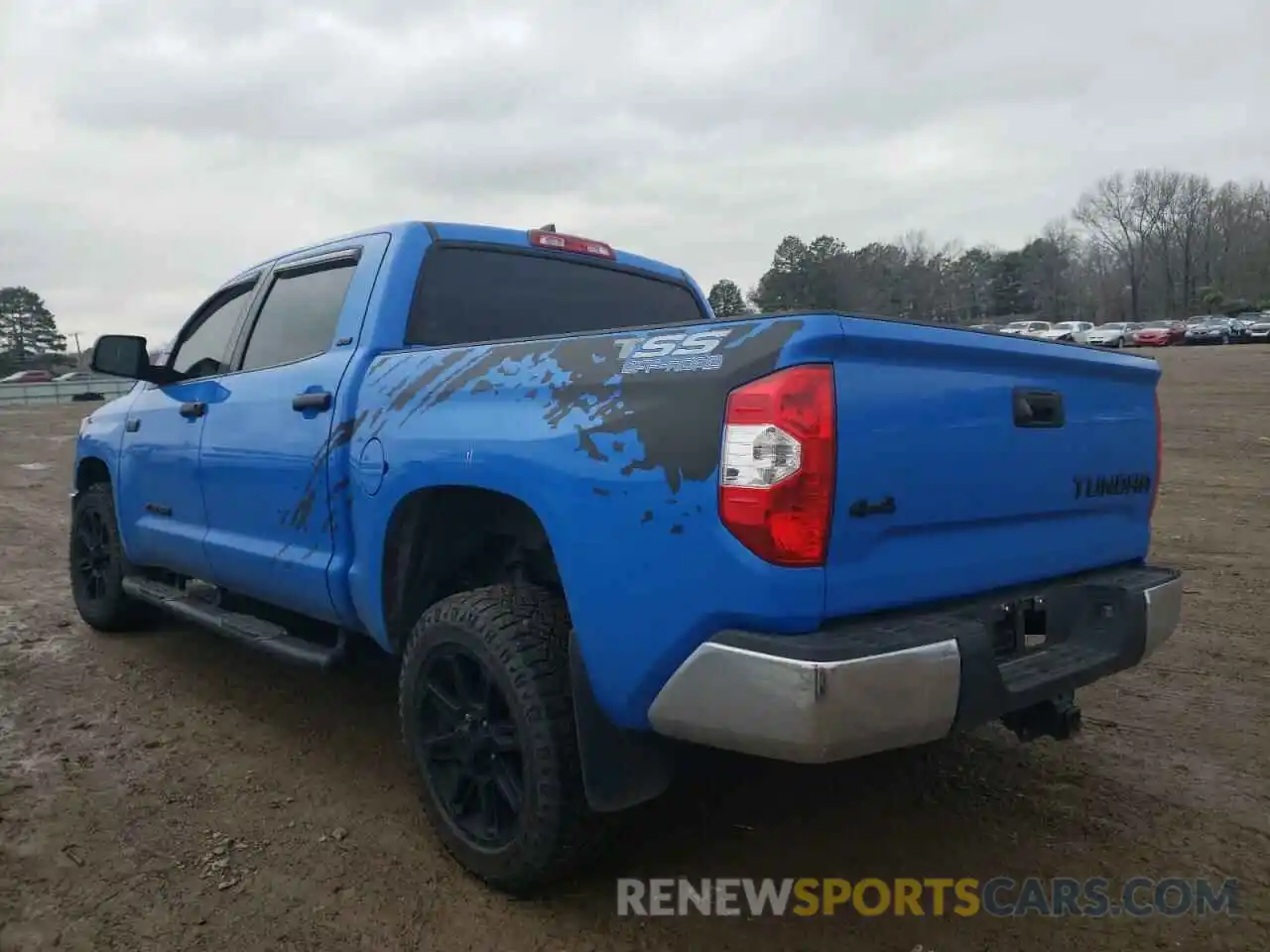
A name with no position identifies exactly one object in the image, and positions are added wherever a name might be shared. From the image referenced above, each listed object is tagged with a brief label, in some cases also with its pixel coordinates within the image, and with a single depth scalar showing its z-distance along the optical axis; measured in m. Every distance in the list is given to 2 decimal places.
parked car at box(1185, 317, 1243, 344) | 42.56
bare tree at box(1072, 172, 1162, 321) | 82.19
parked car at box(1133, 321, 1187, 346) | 44.75
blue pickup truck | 2.04
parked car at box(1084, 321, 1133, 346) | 43.91
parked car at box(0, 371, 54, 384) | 53.44
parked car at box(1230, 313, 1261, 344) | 41.54
